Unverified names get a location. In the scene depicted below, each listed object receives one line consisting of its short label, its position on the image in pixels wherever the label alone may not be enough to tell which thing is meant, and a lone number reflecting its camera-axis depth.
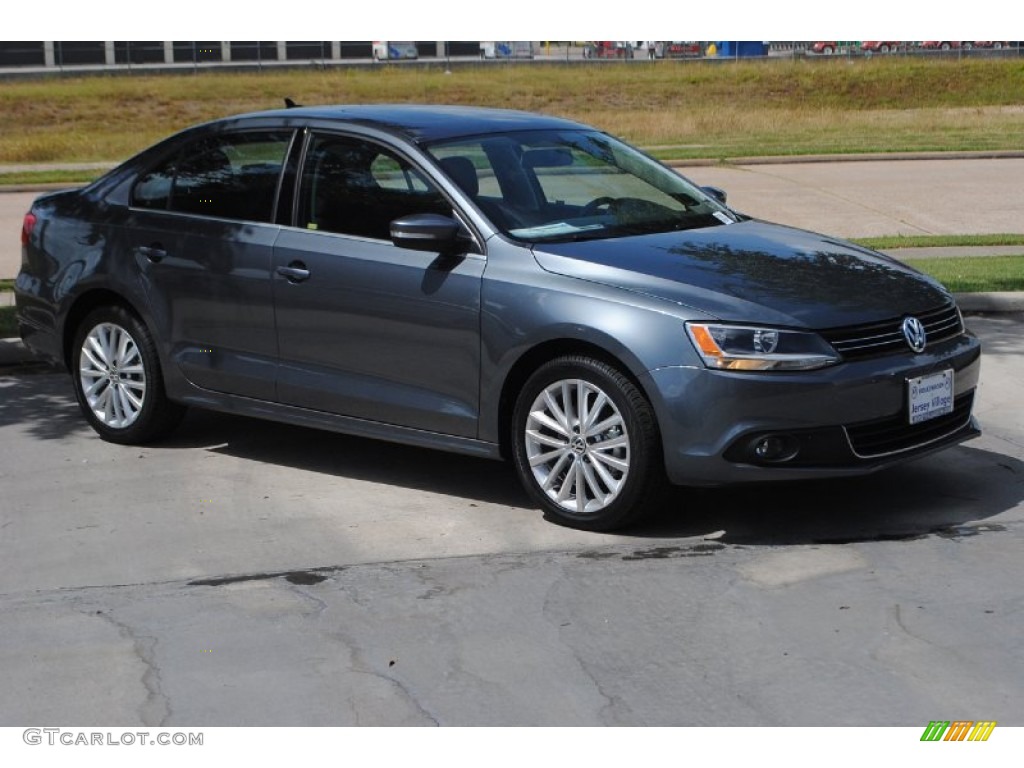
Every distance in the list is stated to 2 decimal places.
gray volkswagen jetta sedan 6.22
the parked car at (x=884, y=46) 72.12
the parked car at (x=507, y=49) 72.75
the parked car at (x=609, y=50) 70.23
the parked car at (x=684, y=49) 71.06
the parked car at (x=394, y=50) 72.50
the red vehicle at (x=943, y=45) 65.56
